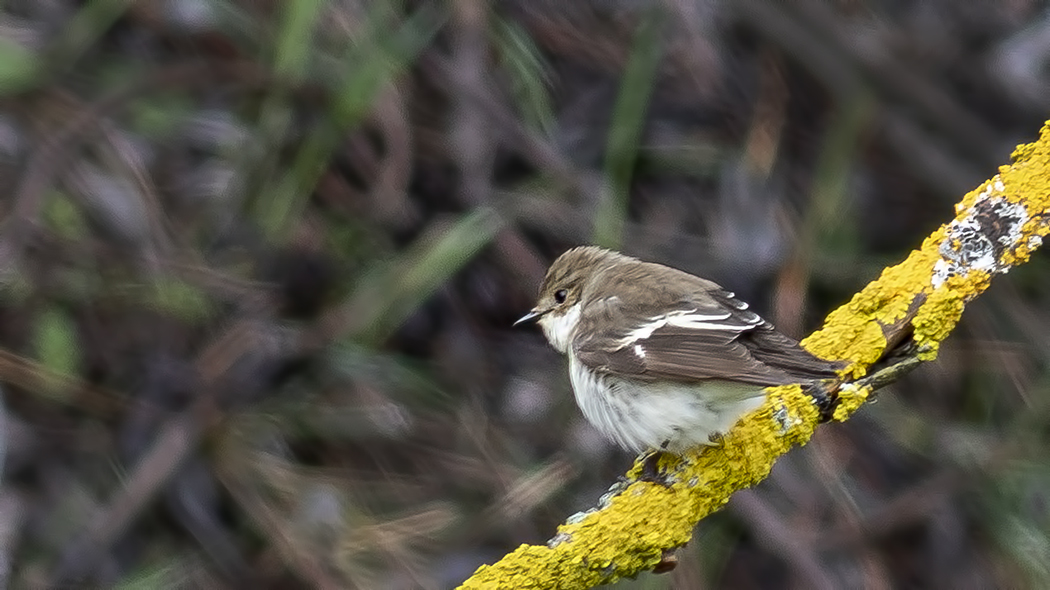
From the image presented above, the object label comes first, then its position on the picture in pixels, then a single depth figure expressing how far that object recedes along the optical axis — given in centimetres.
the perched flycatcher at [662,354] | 492
